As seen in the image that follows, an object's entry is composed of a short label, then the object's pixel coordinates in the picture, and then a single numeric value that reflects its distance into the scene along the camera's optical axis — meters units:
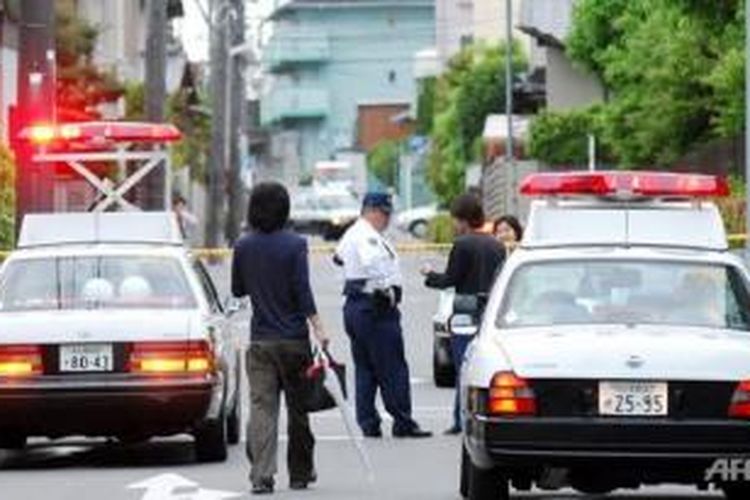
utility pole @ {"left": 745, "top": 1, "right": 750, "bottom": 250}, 23.77
